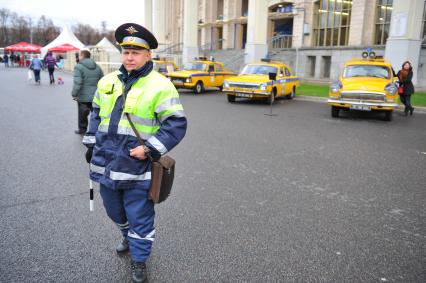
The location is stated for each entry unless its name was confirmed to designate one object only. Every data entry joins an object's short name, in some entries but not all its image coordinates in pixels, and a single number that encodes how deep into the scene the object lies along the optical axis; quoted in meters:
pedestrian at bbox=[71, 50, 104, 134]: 8.15
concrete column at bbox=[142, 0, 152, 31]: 50.29
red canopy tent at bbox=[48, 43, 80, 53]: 38.12
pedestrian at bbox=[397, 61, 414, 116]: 12.80
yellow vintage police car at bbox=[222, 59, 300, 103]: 14.95
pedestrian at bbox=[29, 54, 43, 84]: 22.35
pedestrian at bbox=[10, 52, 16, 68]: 50.39
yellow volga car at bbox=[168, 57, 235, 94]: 19.58
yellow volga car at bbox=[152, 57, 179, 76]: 22.78
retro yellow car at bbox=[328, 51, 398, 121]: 11.35
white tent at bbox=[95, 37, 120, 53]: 45.20
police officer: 2.77
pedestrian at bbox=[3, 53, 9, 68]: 47.87
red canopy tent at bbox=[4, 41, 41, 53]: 47.12
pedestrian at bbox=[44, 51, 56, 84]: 23.44
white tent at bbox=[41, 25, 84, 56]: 39.47
